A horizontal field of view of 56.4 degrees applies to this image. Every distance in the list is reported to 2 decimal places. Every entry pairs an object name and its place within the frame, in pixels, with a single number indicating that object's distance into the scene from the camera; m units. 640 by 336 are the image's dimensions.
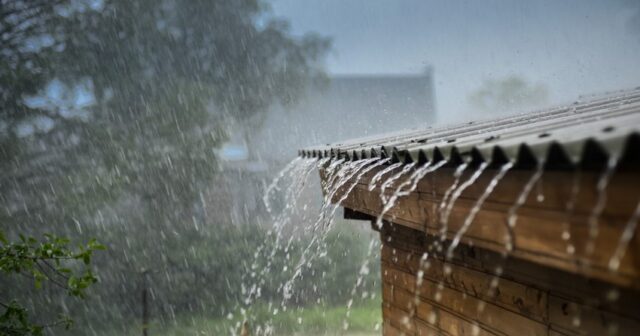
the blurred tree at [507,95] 36.21
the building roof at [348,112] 23.80
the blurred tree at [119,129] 15.05
